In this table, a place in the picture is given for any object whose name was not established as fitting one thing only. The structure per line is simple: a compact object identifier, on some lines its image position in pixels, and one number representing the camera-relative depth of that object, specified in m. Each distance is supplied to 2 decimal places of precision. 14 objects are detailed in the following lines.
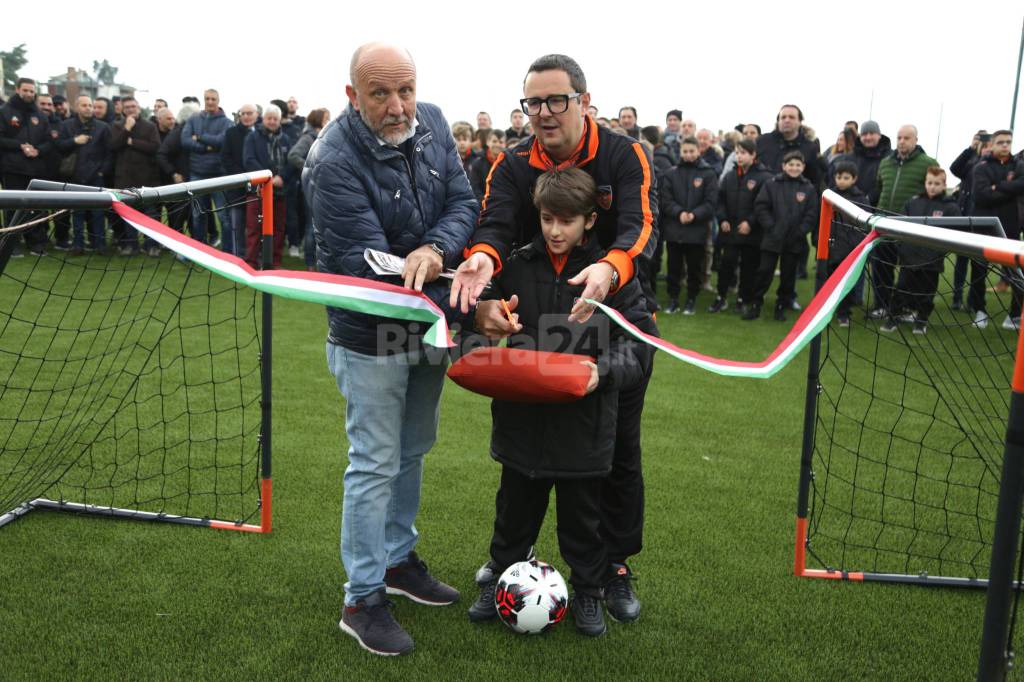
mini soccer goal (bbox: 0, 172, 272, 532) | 3.65
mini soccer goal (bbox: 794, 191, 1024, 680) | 2.12
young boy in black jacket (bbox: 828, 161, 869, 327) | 8.83
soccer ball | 2.98
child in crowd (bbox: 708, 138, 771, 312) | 9.69
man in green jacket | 9.40
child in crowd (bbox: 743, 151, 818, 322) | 9.32
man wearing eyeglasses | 2.71
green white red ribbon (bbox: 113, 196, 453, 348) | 2.62
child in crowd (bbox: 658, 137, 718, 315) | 9.72
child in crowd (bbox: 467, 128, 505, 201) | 10.66
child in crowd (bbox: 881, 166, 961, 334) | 8.72
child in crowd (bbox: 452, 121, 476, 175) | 10.62
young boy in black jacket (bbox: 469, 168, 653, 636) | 2.79
